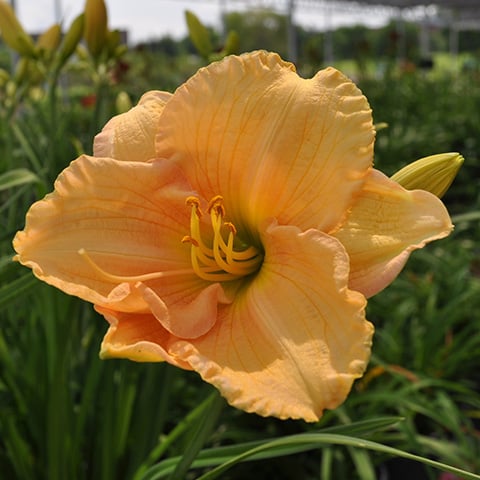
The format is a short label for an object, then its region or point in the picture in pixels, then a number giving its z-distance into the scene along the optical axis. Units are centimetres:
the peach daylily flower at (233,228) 41
